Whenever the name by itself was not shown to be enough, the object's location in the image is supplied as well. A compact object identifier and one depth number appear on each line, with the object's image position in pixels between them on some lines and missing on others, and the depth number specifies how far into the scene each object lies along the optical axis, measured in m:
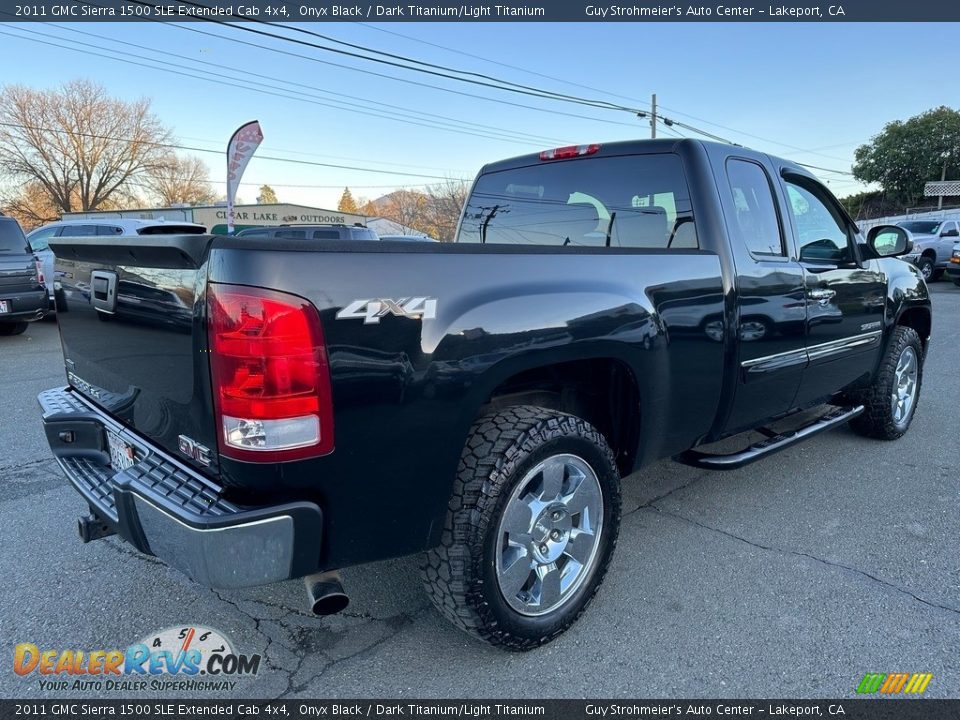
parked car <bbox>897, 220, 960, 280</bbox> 18.81
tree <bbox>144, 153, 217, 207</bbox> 50.50
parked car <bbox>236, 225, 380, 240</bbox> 10.71
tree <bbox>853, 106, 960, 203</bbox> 45.81
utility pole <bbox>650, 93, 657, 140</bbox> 31.67
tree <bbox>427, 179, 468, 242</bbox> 48.38
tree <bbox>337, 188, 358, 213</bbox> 96.97
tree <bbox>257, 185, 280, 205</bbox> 91.56
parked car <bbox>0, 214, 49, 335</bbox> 8.38
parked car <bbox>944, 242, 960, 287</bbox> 16.38
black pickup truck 1.68
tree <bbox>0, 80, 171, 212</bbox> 42.78
